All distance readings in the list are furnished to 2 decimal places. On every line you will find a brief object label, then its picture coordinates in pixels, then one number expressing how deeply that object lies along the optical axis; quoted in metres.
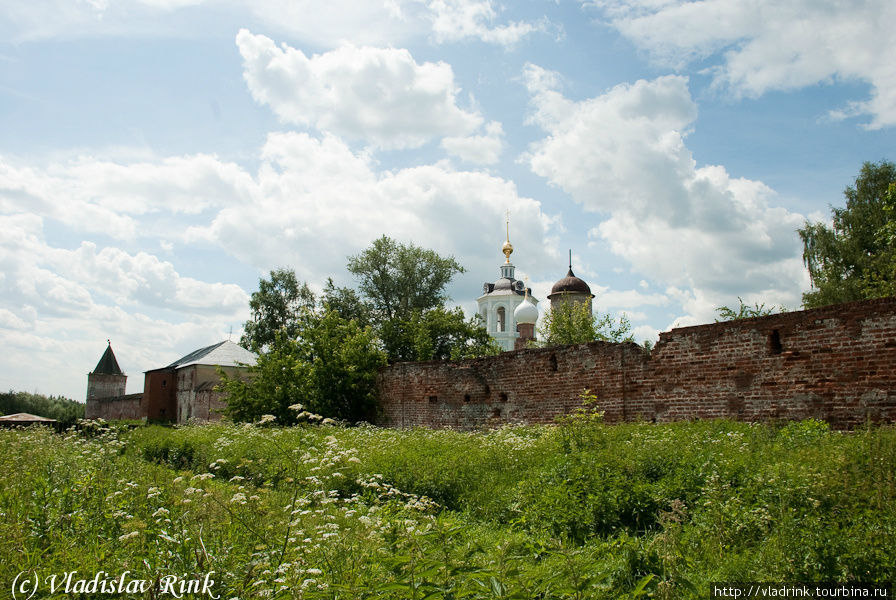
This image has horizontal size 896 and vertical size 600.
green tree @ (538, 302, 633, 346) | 30.02
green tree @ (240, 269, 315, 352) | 36.84
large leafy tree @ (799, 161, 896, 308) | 23.33
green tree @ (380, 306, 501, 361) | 28.17
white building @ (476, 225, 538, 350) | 49.62
